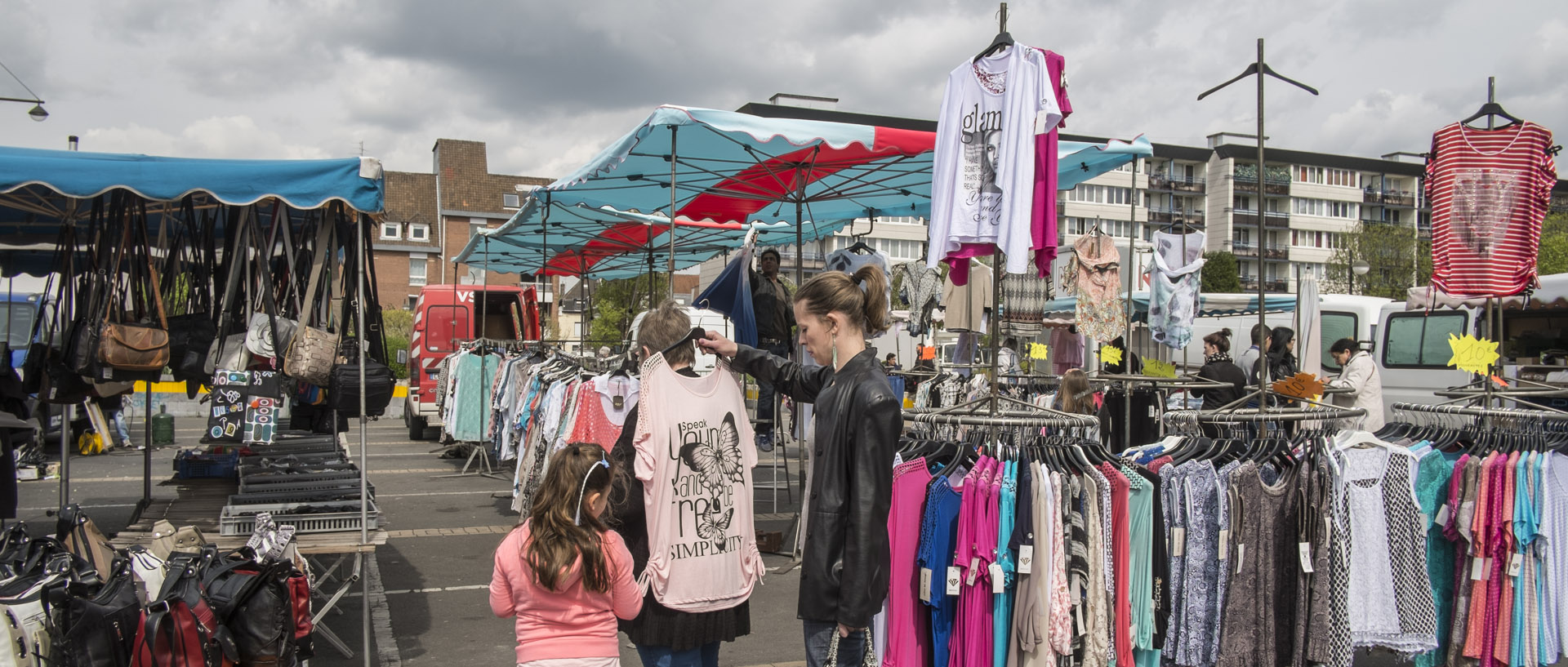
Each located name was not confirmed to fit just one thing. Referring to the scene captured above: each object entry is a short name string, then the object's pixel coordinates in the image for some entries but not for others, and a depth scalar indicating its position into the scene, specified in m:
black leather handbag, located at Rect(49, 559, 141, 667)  3.67
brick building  48.34
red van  16.91
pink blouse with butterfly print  3.35
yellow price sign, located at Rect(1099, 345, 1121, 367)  9.78
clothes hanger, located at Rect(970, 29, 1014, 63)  4.51
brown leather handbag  5.01
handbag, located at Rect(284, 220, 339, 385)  5.26
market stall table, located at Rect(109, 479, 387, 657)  4.86
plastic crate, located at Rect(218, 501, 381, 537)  4.84
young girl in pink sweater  3.17
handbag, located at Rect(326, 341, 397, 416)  5.30
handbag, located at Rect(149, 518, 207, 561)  4.44
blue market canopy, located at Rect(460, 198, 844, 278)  10.98
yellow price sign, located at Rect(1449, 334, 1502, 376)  5.39
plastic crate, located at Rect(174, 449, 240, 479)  6.90
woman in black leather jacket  3.00
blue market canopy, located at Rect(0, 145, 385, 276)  4.64
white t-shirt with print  4.45
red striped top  6.13
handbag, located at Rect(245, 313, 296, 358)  5.38
